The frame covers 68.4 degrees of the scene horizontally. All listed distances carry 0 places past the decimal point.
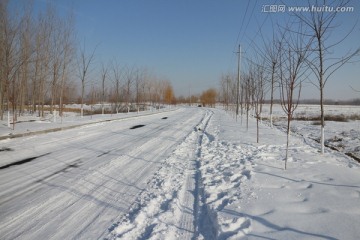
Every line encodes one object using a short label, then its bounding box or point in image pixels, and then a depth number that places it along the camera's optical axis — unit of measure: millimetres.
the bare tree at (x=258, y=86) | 13153
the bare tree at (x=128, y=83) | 35531
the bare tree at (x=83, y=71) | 23359
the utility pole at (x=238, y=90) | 29252
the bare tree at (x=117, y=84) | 32403
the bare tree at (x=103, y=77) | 28434
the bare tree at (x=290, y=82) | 6348
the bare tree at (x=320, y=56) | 7739
